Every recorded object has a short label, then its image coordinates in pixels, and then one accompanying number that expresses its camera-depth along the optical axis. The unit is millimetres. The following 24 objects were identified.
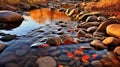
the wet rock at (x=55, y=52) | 2123
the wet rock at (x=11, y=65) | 1861
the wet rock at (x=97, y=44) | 2300
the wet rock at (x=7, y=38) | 2501
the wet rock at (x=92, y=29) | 3023
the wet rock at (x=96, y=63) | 1923
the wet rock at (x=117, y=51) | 2096
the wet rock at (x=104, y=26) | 2917
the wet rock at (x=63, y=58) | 2012
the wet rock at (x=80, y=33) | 2840
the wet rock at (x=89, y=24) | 3347
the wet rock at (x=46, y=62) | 1880
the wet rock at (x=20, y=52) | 2074
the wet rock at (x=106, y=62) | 1940
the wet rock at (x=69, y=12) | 4959
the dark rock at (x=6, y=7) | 4506
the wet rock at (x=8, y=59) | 1916
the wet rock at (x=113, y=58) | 1962
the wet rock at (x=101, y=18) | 3793
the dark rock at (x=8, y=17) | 3332
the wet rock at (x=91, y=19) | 3840
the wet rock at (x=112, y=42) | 2311
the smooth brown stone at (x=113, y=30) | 2594
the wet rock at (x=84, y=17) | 4161
